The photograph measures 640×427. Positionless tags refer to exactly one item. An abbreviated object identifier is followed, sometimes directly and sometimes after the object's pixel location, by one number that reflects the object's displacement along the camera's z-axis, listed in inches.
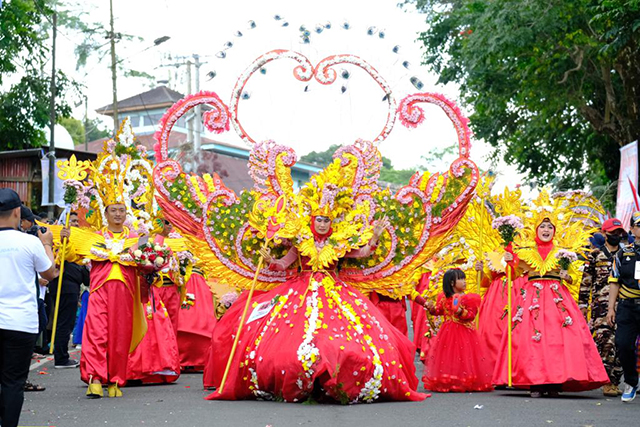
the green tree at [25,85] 773.3
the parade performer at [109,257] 382.3
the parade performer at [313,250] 351.3
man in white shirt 262.2
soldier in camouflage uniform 413.1
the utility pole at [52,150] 885.8
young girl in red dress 408.8
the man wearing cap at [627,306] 376.5
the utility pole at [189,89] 1354.6
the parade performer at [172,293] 475.2
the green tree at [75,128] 2092.8
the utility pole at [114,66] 1127.0
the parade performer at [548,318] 385.4
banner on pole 637.3
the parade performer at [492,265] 424.5
